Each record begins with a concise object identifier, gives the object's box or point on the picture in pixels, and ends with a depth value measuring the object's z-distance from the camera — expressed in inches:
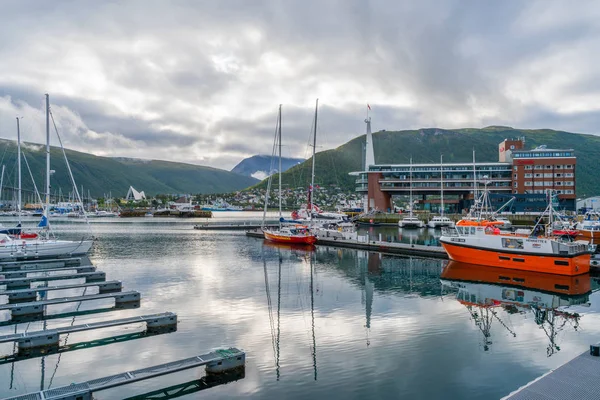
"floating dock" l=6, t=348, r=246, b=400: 516.1
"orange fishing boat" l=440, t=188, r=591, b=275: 1407.5
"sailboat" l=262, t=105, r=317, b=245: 2418.8
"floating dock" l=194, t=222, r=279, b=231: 3848.4
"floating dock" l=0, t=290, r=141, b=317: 978.1
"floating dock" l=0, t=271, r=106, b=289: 1312.7
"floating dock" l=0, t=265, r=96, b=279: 1412.4
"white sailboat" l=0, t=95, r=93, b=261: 1754.4
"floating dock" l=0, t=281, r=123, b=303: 1135.6
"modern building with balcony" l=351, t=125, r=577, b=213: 4714.6
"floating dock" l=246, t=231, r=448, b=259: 1909.4
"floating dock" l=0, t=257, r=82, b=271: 1574.8
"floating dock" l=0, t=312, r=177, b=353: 738.2
